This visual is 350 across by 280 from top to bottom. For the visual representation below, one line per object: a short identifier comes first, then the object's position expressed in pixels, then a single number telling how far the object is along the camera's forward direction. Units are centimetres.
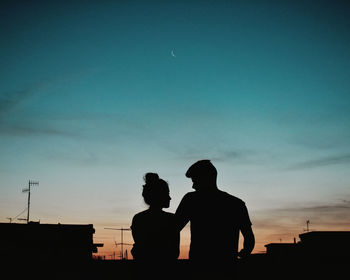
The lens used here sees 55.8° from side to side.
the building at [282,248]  3199
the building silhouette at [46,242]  2256
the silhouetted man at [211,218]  320
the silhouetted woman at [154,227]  381
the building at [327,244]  2380
